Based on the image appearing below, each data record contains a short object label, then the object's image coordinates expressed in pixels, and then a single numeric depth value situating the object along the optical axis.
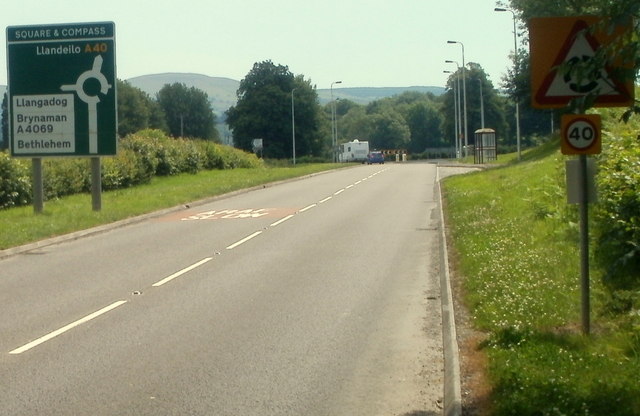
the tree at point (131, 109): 122.81
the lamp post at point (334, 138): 108.88
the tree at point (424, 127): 179.38
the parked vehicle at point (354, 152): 117.75
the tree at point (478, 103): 121.38
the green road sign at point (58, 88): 27.95
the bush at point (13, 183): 33.28
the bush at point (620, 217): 11.69
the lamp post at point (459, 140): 82.34
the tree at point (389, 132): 177.38
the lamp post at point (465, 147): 88.59
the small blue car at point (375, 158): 103.06
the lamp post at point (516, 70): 57.02
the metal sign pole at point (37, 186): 28.38
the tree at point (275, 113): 112.50
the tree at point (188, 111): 146.38
